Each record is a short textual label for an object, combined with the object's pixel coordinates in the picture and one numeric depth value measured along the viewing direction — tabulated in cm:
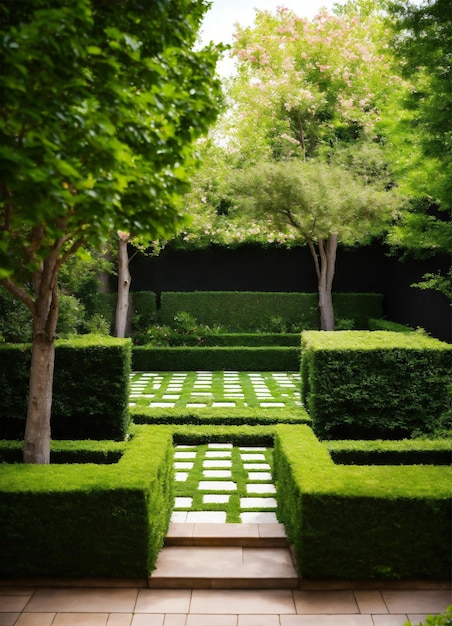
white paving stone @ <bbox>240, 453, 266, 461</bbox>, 828
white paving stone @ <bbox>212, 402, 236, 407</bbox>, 1132
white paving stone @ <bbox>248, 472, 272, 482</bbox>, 750
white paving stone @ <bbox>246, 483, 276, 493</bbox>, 706
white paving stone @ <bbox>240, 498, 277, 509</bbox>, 658
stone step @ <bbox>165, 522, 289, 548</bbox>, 577
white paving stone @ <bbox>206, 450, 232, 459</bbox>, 834
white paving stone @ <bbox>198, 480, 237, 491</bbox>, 707
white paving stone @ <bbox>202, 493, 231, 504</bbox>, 668
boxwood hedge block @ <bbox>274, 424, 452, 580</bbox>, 510
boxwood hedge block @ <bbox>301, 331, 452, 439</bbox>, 850
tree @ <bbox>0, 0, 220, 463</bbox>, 390
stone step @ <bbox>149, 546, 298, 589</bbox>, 519
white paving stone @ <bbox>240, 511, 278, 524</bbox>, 622
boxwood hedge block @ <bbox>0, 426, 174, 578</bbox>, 513
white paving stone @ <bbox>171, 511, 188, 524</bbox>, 622
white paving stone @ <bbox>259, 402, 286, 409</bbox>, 1127
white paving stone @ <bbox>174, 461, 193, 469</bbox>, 789
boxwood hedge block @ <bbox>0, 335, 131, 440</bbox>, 802
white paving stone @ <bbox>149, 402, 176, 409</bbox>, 1122
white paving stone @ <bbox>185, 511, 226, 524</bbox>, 616
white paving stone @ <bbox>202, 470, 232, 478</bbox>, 750
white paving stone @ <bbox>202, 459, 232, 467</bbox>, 793
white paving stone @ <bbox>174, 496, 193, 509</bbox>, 661
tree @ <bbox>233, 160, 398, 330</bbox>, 1524
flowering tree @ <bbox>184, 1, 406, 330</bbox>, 1568
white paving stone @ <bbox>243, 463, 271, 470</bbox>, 791
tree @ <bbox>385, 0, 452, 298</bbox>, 807
